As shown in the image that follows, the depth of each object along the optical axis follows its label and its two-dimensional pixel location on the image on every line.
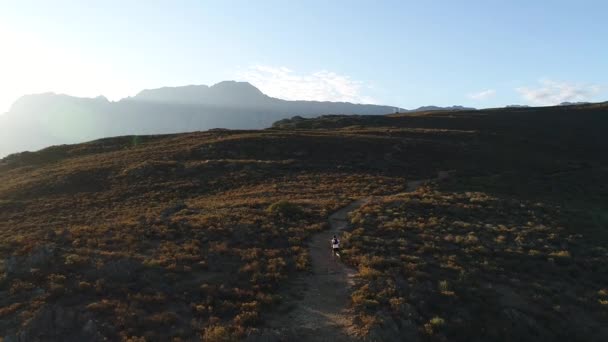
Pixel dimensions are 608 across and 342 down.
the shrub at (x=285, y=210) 29.92
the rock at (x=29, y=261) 18.72
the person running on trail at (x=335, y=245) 22.28
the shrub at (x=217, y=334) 13.72
